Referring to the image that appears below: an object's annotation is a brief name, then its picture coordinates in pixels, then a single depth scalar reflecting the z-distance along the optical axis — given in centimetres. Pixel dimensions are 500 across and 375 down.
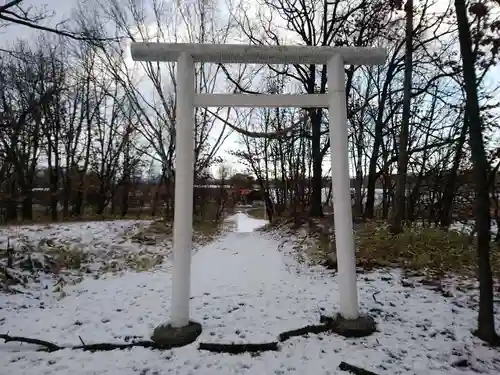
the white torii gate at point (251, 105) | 339
